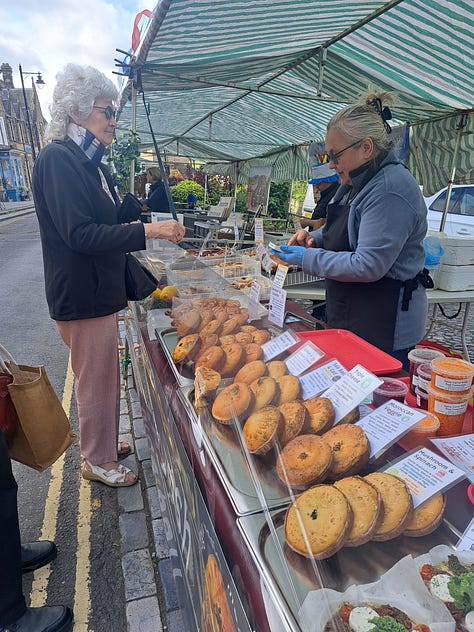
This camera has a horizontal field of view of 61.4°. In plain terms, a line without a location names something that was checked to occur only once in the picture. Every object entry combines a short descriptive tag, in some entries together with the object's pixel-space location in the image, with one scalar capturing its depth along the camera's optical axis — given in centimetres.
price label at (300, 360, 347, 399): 117
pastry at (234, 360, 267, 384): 128
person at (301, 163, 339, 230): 477
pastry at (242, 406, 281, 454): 98
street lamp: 2876
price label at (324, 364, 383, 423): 102
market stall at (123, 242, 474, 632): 73
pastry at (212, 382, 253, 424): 111
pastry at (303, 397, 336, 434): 102
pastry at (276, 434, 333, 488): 88
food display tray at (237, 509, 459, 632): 70
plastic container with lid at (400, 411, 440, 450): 107
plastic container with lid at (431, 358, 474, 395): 110
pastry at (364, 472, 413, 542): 78
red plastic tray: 165
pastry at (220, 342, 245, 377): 139
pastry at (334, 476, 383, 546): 76
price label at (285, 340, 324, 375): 128
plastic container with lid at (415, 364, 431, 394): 129
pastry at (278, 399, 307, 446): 101
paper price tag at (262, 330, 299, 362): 142
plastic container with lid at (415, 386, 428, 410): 130
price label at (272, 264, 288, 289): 173
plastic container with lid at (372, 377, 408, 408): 129
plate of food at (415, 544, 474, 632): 64
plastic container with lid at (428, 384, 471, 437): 113
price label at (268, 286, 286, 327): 172
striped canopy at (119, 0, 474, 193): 283
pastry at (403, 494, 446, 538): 79
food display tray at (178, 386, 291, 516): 90
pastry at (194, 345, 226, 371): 140
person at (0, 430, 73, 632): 150
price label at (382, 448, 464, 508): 84
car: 796
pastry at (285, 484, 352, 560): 75
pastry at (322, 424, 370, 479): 90
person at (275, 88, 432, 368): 186
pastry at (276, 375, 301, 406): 116
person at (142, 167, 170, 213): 706
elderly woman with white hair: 191
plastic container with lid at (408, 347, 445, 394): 134
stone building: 3522
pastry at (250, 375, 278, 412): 114
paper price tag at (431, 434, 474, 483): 98
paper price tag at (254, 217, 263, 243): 340
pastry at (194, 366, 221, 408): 126
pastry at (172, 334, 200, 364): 154
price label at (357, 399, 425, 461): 94
